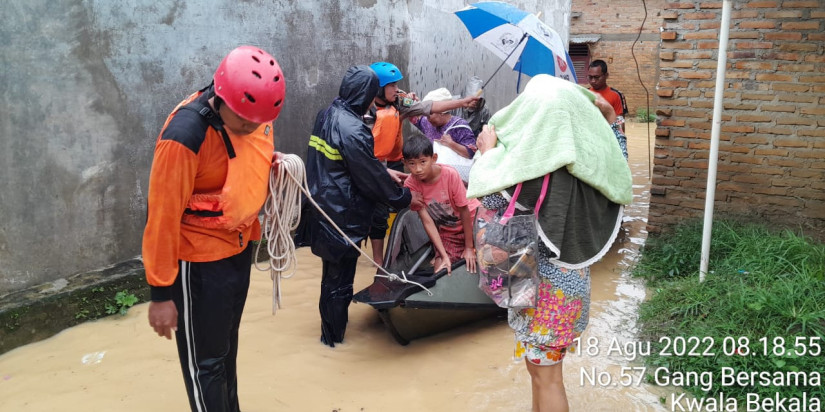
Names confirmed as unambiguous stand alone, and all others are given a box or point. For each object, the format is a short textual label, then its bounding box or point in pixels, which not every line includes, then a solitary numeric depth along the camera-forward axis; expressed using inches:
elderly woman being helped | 205.8
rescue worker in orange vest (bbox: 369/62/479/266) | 182.1
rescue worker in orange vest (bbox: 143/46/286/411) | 90.1
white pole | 164.4
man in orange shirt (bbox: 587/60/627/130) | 256.2
